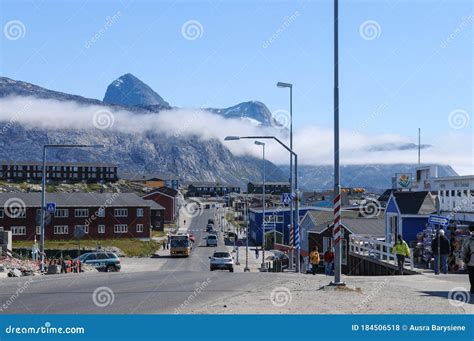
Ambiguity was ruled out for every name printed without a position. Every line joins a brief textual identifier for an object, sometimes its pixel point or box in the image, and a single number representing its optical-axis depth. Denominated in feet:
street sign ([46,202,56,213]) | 130.93
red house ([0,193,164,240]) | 285.02
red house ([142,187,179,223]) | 452.88
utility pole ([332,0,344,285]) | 61.52
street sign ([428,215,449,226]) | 82.53
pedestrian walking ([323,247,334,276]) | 101.40
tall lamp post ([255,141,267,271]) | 151.01
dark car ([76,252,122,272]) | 134.41
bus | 245.24
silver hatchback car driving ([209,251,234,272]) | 146.82
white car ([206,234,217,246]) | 318.45
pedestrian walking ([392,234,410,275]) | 88.84
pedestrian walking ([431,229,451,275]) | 83.22
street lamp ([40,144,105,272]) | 122.58
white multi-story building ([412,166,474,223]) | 108.00
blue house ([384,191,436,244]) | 115.14
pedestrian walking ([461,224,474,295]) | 56.90
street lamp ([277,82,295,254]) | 120.79
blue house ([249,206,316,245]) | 297.74
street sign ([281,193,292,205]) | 127.22
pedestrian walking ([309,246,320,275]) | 109.45
